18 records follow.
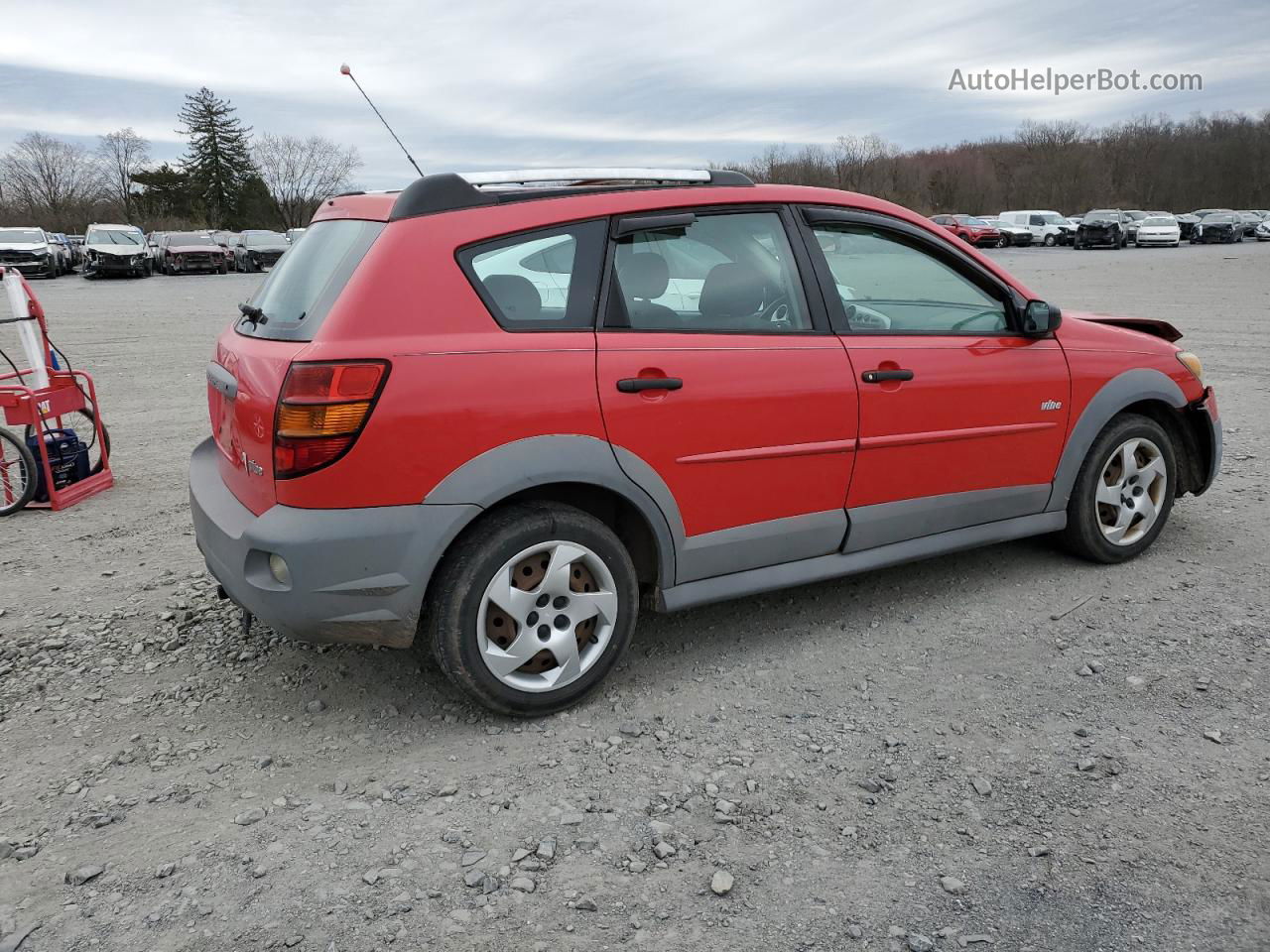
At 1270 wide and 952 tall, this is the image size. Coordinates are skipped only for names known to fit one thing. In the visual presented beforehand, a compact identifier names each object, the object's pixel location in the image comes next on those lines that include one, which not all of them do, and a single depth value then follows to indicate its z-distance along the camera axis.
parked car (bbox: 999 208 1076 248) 47.47
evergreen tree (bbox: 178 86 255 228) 81.25
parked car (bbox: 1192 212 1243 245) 46.06
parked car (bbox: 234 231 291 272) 39.12
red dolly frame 5.82
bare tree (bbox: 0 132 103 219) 81.25
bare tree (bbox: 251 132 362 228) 84.56
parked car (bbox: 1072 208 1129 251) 41.94
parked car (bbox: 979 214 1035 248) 47.56
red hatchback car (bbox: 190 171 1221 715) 3.08
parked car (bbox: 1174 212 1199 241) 48.74
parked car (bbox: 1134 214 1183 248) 42.53
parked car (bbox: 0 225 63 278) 33.28
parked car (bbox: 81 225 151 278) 34.47
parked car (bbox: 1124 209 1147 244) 43.16
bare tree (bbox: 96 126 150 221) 89.31
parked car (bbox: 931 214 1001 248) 44.66
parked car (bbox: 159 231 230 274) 36.72
